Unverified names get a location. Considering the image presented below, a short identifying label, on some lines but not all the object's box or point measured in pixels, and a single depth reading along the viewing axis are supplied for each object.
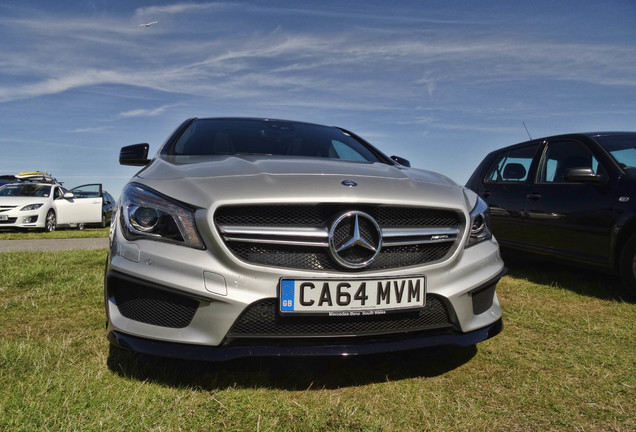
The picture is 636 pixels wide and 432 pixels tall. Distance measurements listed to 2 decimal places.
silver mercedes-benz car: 2.02
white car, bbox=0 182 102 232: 12.18
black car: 4.16
